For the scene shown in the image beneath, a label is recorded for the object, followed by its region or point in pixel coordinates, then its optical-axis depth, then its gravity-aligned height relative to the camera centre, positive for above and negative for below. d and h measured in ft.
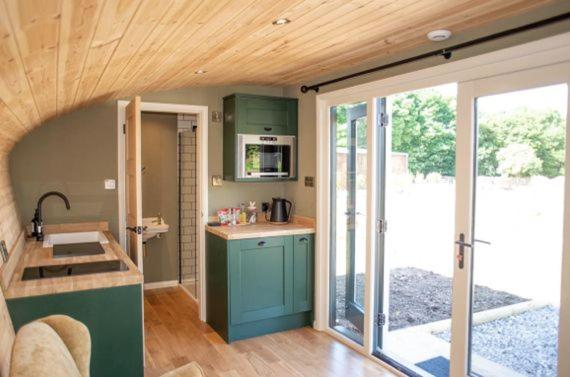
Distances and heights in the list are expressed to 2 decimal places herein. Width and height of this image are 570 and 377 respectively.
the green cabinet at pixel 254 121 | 13.30 +1.52
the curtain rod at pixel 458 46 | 6.91 +2.36
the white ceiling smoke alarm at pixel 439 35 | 8.23 +2.55
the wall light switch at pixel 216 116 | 13.98 +1.72
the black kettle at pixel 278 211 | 14.07 -1.23
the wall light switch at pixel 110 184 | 13.10 -0.37
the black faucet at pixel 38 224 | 11.68 -1.37
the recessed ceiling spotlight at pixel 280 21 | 6.64 +2.24
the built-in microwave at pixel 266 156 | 13.38 +0.48
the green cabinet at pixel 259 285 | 12.33 -3.19
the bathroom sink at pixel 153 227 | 16.33 -2.02
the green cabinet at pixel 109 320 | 7.61 -2.60
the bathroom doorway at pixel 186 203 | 17.38 -1.23
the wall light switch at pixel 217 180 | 14.07 -0.26
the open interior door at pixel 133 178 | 10.71 -0.19
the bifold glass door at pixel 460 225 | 7.42 -1.09
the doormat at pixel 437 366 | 10.29 -4.55
